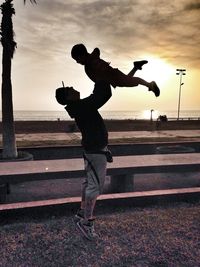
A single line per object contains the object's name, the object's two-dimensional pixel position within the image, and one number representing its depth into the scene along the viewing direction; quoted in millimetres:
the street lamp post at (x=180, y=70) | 64238
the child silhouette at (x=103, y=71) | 3746
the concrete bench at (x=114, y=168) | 6105
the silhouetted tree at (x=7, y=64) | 10492
